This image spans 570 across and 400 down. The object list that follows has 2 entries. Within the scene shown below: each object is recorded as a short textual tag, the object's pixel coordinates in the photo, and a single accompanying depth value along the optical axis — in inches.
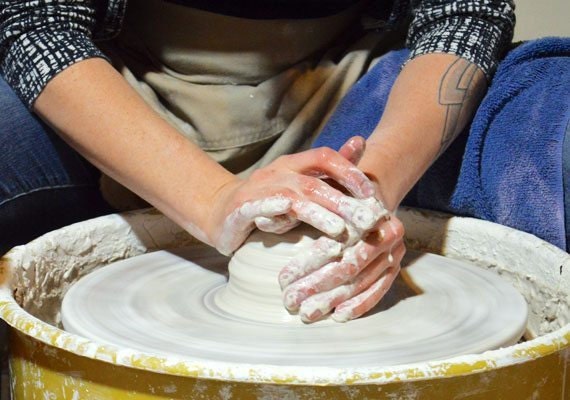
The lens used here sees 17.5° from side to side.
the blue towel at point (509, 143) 55.8
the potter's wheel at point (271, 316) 48.8
